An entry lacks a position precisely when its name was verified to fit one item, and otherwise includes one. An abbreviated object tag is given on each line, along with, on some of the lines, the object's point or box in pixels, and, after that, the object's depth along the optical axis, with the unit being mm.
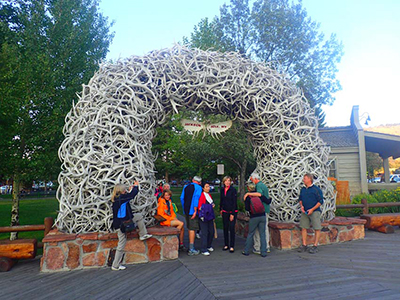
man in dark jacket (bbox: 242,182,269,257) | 5238
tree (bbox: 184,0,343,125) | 12953
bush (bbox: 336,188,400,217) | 9579
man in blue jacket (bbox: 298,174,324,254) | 5384
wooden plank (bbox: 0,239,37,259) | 4922
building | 12877
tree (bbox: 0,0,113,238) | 6676
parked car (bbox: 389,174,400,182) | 34250
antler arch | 4891
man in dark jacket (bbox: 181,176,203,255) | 5504
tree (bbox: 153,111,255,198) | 11781
